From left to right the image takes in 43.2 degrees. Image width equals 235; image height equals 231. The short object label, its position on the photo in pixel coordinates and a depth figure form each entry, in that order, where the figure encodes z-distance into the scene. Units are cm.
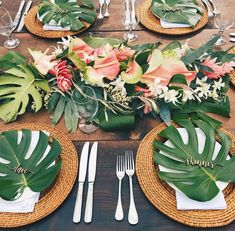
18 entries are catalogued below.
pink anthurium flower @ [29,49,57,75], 90
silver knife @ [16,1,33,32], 120
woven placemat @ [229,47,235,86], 93
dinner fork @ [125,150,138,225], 67
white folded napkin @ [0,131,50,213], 68
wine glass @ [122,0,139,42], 112
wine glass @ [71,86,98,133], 79
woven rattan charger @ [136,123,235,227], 64
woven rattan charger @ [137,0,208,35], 113
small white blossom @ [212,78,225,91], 85
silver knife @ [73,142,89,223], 67
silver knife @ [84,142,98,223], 68
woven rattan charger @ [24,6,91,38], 115
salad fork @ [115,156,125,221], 67
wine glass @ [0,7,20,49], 113
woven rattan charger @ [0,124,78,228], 67
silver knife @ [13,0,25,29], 122
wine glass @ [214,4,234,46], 109
